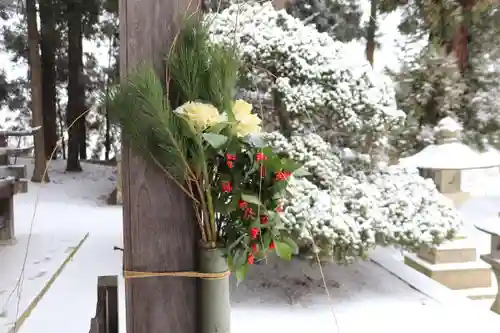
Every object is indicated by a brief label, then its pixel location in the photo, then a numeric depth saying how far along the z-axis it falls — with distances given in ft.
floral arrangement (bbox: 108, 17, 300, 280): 1.79
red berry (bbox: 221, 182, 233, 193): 1.87
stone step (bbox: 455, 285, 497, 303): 5.33
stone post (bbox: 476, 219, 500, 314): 4.67
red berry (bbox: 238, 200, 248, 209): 1.86
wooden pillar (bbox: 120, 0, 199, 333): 1.89
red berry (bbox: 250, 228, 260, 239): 1.84
